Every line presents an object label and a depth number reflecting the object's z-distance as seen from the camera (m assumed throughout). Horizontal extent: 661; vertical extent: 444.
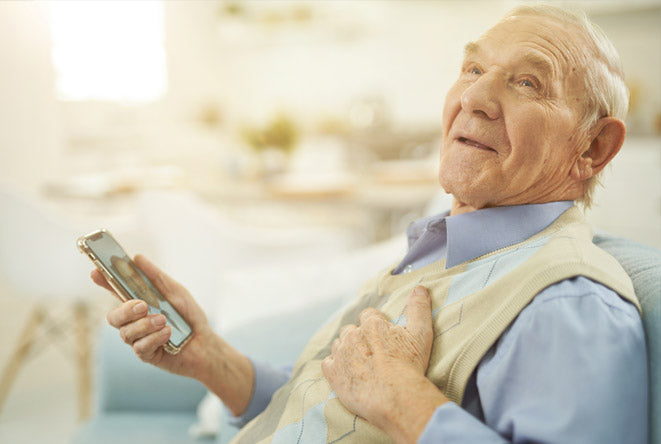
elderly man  0.56
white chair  2.14
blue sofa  1.23
